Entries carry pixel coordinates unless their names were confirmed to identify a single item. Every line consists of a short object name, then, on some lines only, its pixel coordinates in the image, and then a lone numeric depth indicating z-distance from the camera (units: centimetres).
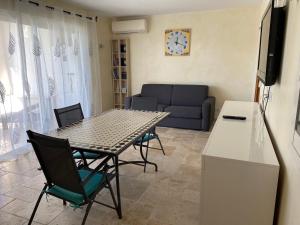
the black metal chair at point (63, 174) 155
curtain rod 336
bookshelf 550
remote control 247
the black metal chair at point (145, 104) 353
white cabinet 137
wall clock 495
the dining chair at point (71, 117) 242
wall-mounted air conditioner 507
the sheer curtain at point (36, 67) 307
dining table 181
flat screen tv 169
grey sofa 439
